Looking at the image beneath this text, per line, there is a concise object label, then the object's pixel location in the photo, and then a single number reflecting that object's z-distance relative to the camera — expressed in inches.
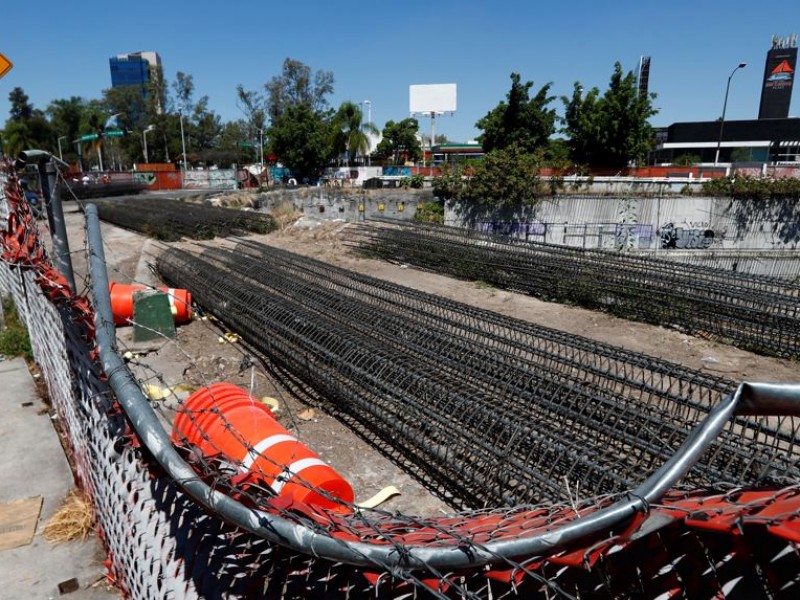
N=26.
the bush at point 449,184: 922.7
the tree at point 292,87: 2370.8
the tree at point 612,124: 1186.6
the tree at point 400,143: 2017.7
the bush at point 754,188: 842.8
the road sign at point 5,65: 222.8
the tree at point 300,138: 1596.9
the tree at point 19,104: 3014.3
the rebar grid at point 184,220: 695.1
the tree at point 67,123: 2834.6
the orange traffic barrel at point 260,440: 131.8
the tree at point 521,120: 1266.0
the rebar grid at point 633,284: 345.7
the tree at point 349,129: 1770.4
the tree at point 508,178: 862.5
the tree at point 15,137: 2172.7
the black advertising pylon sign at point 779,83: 3053.6
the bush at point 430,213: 937.5
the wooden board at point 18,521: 140.2
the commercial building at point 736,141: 2221.9
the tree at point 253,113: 2428.6
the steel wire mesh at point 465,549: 48.9
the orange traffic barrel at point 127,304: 339.2
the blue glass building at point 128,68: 6948.8
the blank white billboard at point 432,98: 2733.8
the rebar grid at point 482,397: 165.2
